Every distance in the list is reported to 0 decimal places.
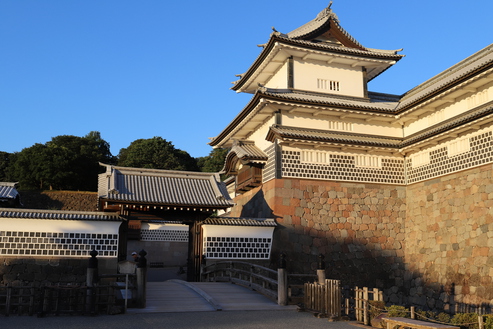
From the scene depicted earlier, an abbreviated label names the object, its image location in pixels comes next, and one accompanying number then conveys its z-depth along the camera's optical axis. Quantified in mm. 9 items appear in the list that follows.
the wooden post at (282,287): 14609
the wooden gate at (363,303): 12211
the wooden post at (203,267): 20394
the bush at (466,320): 11453
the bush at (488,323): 10714
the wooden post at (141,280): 13523
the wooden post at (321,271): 14527
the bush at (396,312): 11484
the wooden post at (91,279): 12375
